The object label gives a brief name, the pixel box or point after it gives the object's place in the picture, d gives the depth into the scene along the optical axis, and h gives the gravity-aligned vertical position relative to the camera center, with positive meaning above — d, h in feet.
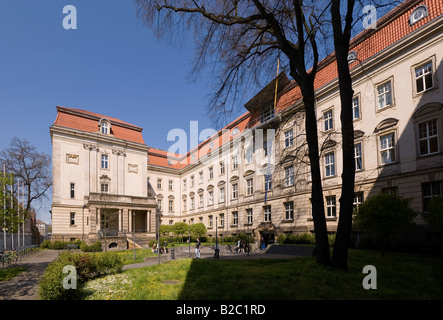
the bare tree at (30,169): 146.92 +17.05
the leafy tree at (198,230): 136.56 -15.15
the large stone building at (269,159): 62.49 +13.57
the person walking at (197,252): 78.20 -14.62
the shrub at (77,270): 29.86 -8.91
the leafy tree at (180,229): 145.18 -15.33
